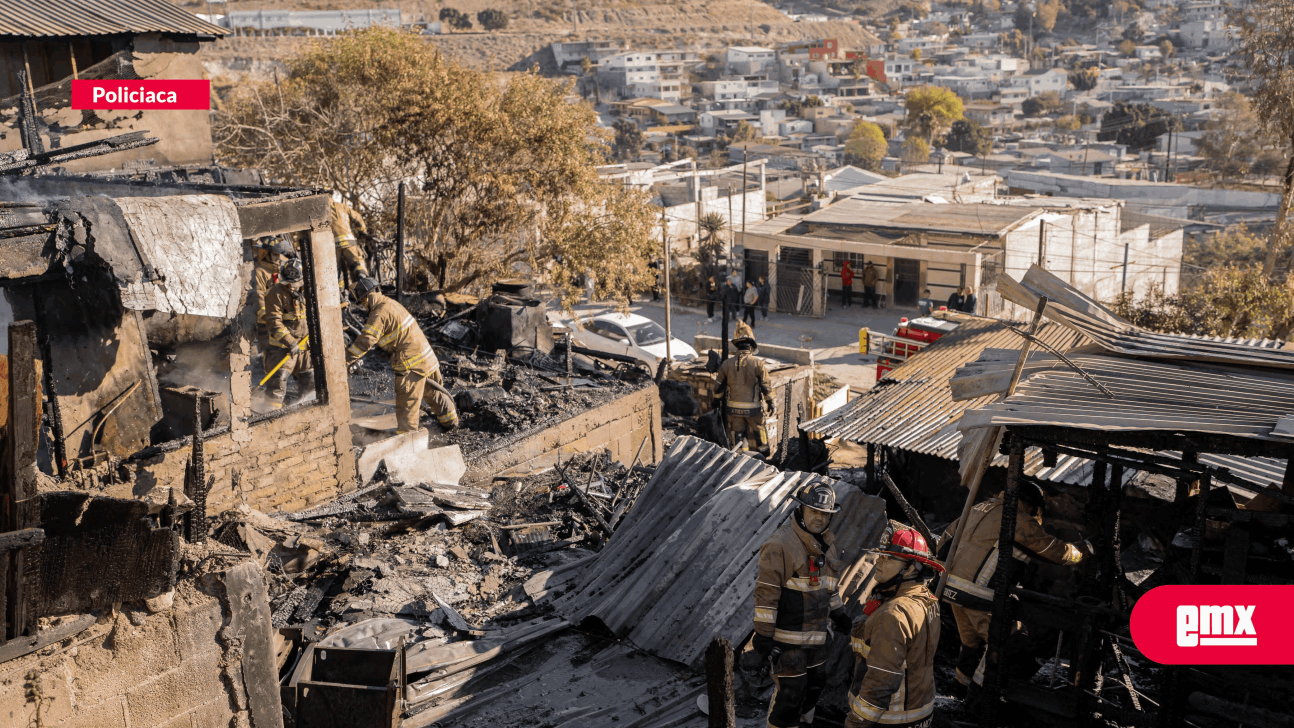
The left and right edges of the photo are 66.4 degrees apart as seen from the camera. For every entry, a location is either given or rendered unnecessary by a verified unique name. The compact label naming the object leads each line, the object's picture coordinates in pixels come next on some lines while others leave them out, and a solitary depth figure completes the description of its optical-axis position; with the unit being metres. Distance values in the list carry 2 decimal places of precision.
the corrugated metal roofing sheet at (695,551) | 6.54
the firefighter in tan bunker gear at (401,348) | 10.49
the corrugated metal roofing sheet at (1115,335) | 5.66
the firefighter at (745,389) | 11.84
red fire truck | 18.12
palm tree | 33.09
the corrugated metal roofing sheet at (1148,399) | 4.77
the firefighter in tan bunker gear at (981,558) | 5.84
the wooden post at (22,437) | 3.55
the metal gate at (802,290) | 30.91
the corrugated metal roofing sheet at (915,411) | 9.97
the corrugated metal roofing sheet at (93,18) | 17.76
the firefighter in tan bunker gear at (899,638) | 4.89
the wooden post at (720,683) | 4.51
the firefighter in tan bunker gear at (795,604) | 5.50
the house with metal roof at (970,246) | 27.98
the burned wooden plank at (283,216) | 8.47
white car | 21.78
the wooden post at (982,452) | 5.46
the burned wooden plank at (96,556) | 3.99
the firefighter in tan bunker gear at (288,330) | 11.43
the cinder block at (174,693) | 4.53
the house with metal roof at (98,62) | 17.89
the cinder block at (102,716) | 4.30
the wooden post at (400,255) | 16.08
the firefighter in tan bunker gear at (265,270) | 11.76
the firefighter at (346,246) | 13.73
